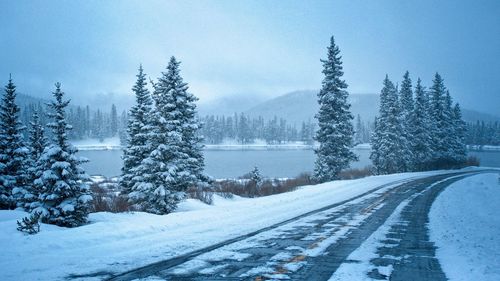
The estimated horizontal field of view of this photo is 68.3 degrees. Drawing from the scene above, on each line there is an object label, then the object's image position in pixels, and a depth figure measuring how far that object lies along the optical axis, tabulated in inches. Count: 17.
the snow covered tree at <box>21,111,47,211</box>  799.0
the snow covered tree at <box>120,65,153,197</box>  948.0
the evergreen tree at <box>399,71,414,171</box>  1991.9
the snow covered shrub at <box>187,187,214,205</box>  845.4
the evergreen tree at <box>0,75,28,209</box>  737.0
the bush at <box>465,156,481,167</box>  2588.1
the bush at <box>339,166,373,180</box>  1876.2
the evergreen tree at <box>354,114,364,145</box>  7393.2
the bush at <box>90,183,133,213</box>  707.7
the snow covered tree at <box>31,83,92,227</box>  524.7
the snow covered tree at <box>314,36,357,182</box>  1385.3
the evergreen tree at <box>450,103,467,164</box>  2356.1
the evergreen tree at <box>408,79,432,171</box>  2082.9
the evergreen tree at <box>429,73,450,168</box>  2229.3
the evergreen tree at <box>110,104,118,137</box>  7401.6
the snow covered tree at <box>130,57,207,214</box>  706.2
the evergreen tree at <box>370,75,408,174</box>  1919.3
